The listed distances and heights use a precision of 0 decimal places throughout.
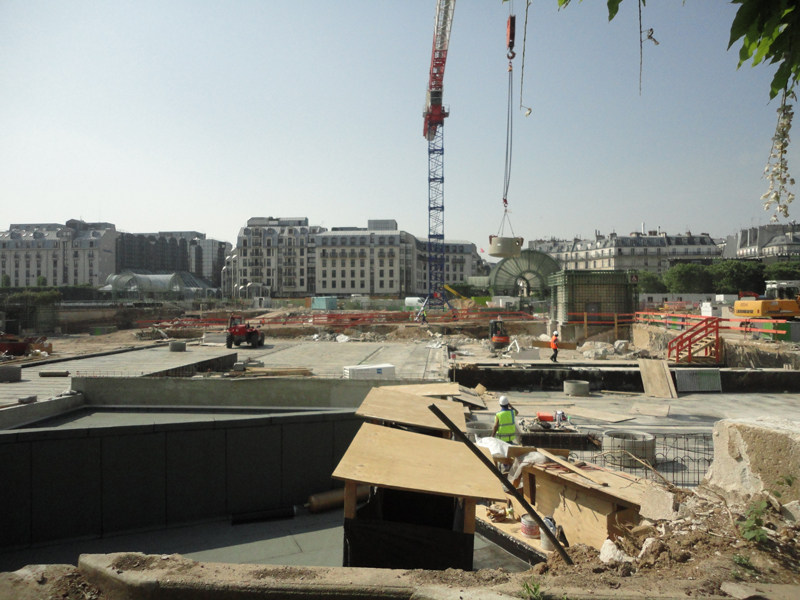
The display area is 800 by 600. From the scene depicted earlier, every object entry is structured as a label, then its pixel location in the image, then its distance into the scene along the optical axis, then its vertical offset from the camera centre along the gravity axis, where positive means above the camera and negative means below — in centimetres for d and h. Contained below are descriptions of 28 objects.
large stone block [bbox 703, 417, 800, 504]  399 -137
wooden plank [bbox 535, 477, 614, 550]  564 -264
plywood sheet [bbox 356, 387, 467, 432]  489 -123
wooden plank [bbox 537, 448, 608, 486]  599 -223
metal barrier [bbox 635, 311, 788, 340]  2222 -149
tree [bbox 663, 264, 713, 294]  6116 +155
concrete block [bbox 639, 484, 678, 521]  457 -199
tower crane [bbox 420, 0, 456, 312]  5450 +2344
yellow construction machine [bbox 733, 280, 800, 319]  2305 -50
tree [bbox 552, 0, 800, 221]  233 +126
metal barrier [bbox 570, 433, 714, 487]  867 -321
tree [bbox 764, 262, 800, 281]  5831 +252
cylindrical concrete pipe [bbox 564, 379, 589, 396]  1673 -323
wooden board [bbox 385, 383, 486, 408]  897 -186
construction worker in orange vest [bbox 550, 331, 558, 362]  1956 -206
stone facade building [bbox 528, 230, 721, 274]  9331 +793
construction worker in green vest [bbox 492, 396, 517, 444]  845 -229
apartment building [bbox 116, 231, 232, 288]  11944 +911
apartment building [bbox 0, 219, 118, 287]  10712 +669
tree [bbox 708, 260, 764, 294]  5940 +192
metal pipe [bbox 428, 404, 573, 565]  348 -127
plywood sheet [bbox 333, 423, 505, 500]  346 -130
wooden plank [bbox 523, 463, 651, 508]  541 -224
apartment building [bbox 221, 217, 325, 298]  10112 +610
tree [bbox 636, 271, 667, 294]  7012 +99
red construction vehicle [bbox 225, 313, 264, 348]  2848 -273
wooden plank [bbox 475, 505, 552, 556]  575 -291
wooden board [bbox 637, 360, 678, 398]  1664 -291
